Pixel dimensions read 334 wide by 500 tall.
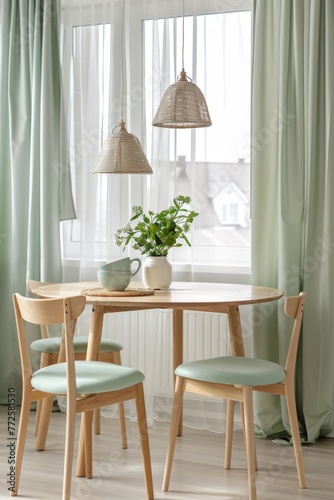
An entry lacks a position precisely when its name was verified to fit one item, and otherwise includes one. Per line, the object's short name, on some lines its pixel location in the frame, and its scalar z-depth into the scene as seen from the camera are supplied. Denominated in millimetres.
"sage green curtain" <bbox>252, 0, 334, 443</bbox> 3383
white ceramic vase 3209
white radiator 3648
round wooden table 2736
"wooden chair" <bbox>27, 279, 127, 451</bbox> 3281
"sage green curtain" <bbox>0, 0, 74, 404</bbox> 3922
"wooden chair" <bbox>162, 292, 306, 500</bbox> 2646
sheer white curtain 3699
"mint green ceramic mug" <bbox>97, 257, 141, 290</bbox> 3057
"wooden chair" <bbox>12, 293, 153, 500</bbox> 2504
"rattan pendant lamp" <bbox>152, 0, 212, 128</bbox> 2943
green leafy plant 3203
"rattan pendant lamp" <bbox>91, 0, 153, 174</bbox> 3049
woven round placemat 2930
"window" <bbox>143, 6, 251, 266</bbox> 3666
